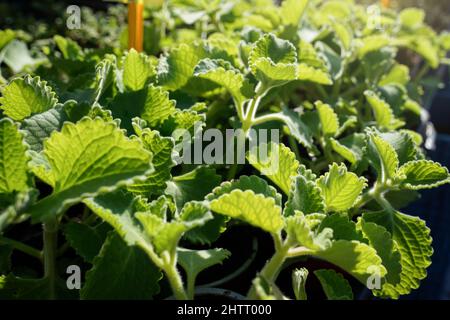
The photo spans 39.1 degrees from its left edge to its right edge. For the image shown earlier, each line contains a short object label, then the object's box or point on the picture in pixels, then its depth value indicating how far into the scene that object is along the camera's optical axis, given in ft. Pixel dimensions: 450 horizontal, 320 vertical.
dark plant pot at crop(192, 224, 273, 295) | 1.22
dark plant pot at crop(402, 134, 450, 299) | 2.12
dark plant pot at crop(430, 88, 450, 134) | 2.78
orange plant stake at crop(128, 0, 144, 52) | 1.42
